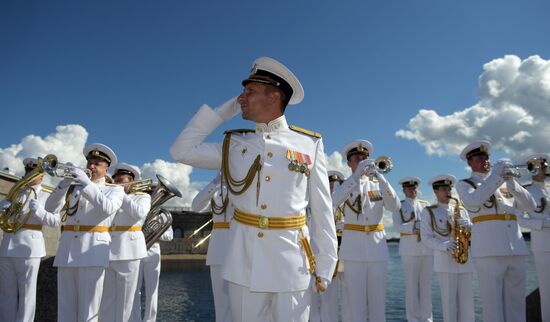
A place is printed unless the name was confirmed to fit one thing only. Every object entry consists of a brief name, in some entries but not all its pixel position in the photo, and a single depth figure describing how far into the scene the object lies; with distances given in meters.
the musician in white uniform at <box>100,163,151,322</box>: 6.54
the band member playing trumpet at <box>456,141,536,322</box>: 5.75
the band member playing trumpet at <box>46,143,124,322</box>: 5.51
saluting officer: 2.89
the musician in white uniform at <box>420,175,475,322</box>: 7.18
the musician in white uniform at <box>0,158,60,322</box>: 6.87
